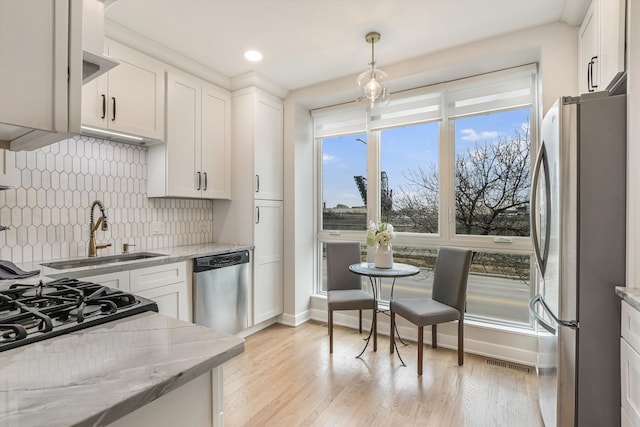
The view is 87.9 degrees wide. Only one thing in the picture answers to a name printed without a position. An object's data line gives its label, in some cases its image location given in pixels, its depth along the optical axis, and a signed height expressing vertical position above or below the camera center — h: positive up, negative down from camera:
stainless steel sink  2.33 -0.35
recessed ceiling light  2.90 +1.42
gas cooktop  0.87 -0.30
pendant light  2.42 +0.94
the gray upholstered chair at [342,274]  3.11 -0.59
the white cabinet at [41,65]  0.79 +0.38
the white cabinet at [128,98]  2.44 +0.92
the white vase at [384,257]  2.94 -0.37
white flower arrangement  2.93 -0.17
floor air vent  2.64 -1.22
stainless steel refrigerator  1.49 -0.16
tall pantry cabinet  3.40 +0.21
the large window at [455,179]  2.91 +0.36
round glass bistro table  2.71 -0.47
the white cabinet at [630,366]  1.28 -0.61
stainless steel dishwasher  2.82 -0.69
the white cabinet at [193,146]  2.95 +0.66
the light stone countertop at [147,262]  2.02 -0.34
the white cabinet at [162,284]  2.28 -0.52
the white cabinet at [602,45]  1.58 +0.93
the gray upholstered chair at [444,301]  2.57 -0.73
